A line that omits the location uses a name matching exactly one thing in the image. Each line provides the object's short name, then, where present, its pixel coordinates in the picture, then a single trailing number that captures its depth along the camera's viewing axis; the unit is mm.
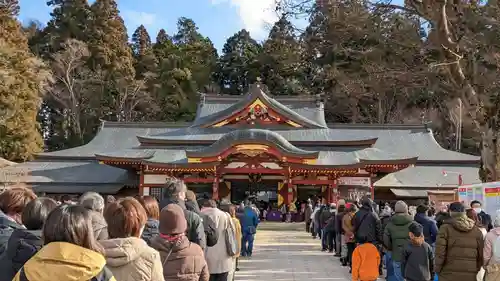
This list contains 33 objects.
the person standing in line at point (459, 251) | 5223
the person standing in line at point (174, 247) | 3482
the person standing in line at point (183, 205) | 4352
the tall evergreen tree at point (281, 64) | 41969
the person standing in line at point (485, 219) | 7305
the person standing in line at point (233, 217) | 7629
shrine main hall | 21047
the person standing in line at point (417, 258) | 5380
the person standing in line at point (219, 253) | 5578
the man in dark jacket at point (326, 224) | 12039
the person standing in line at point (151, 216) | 3926
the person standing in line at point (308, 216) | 18167
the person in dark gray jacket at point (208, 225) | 5082
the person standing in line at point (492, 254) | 5051
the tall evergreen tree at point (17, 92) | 25031
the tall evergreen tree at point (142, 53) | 44719
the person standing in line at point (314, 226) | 15756
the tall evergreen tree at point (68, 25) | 40781
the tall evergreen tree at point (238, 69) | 46406
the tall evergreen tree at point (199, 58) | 46312
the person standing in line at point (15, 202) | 3693
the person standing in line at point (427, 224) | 7281
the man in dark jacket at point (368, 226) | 7262
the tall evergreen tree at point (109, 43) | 39688
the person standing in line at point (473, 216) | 6195
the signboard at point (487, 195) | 9588
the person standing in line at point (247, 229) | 11141
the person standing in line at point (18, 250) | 2877
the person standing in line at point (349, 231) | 8812
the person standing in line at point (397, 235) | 6484
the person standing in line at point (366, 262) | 6129
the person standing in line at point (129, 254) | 2824
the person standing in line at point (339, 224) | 10231
